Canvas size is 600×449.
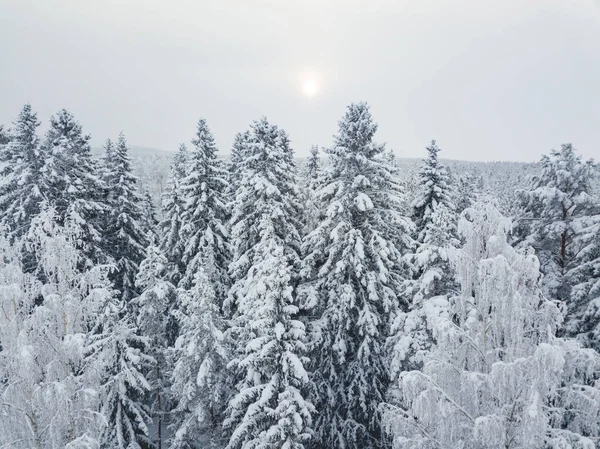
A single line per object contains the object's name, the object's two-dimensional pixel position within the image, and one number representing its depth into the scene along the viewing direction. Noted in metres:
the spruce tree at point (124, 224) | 26.89
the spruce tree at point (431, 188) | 20.34
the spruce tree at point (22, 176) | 22.78
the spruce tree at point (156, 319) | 20.38
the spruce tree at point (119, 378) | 17.45
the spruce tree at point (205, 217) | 23.52
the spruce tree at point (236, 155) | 32.34
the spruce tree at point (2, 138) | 30.93
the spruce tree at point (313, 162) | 33.36
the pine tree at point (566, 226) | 15.39
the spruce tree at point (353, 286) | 18.47
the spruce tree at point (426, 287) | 15.34
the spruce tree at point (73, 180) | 23.16
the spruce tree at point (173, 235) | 26.52
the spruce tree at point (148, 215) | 34.46
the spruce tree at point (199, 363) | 18.25
